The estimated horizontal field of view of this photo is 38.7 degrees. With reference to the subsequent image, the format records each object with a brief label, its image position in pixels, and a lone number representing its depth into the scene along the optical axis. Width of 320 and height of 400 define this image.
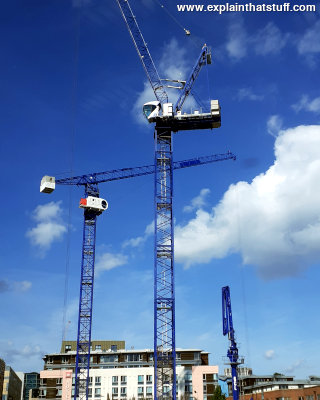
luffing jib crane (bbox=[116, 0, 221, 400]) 77.75
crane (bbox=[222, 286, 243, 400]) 72.69
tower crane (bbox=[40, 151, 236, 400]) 103.94
